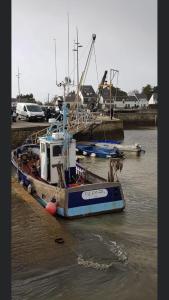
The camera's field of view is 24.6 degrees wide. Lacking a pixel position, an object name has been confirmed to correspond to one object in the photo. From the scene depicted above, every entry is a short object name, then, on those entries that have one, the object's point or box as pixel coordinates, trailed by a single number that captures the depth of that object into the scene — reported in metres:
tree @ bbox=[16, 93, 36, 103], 89.24
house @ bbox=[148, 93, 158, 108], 93.31
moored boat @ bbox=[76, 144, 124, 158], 25.80
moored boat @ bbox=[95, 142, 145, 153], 27.83
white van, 35.38
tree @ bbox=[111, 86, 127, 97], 100.22
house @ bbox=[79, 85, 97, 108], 80.19
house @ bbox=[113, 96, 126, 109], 92.16
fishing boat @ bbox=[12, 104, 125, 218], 11.53
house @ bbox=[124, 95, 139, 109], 93.12
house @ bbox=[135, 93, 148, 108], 95.50
